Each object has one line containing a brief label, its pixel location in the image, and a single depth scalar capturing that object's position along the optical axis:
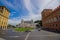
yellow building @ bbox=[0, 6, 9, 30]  28.03
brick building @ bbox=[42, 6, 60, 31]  19.23
